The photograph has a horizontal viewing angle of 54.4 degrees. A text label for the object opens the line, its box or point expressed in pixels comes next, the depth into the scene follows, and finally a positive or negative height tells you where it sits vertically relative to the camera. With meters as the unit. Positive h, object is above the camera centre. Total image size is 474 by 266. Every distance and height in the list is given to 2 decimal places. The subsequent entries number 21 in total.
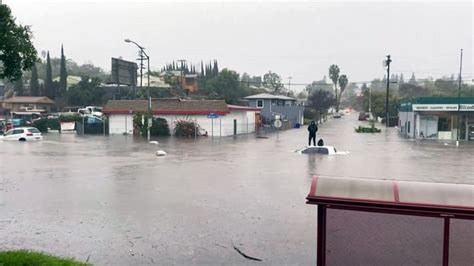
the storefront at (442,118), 40.41 -1.50
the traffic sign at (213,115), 44.56 -1.39
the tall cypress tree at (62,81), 85.19 +3.60
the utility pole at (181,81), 93.82 +4.01
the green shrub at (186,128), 44.62 -2.68
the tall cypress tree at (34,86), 89.31 +2.71
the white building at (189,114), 45.22 -1.35
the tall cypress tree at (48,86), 87.55 +2.66
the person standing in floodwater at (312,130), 29.80 -1.88
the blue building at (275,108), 66.31 -1.08
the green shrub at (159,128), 45.31 -2.72
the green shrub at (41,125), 53.50 -2.90
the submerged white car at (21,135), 38.06 -2.90
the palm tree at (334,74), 147.00 +8.71
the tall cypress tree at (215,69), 137.75 +9.52
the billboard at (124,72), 64.50 +4.12
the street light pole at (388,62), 68.09 +5.78
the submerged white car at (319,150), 25.62 -2.76
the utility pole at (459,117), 39.88 -1.40
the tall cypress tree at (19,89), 91.54 +2.18
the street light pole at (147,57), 36.81 +3.91
